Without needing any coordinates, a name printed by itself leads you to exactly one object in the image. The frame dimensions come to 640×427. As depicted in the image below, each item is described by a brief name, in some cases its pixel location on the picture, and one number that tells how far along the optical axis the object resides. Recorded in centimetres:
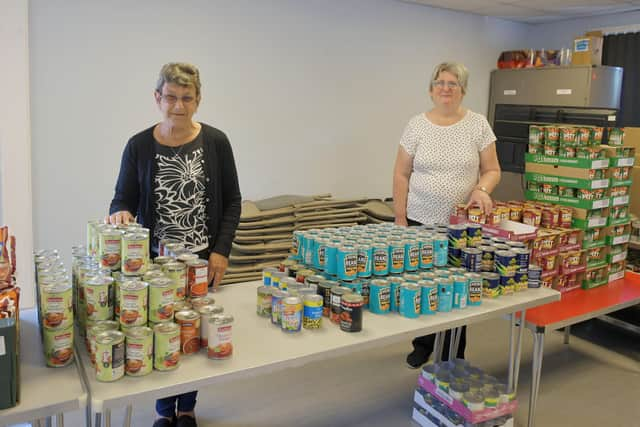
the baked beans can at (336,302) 187
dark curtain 528
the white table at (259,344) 144
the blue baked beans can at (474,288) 213
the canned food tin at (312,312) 182
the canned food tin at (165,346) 150
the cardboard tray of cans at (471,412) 239
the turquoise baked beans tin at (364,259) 202
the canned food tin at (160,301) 155
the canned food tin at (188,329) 159
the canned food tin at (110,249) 172
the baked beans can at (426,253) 218
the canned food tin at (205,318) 163
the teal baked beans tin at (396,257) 210
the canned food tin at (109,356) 142
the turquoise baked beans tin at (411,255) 215
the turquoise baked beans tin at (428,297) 200
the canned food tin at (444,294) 204
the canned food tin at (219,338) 159
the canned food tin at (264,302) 193
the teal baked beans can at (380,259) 206
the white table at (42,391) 133
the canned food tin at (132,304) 151
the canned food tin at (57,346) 149
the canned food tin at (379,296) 198
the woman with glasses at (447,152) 288
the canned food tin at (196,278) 180
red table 257
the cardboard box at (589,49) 508
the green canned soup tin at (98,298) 155
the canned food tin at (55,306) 146
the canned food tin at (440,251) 223
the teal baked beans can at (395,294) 201
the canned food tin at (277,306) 185
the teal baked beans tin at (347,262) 199
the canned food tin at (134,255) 167
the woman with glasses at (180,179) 219
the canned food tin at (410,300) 196
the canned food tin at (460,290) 208
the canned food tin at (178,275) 170
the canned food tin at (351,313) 182
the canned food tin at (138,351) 147
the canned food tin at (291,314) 179
